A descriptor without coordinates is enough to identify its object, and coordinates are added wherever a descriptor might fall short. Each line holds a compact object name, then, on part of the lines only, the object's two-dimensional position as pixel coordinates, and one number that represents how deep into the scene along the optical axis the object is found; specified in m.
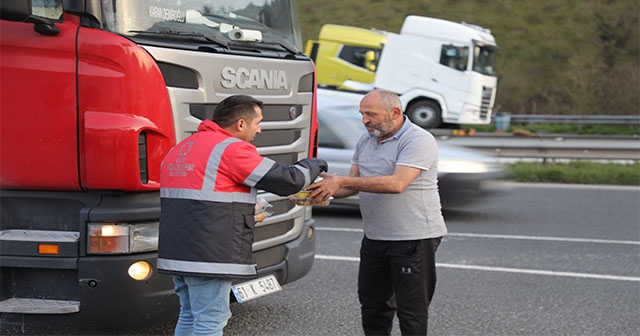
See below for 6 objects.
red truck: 4.55
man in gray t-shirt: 4.55
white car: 10.75
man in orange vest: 3.95
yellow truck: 27.14
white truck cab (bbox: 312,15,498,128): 25.77
